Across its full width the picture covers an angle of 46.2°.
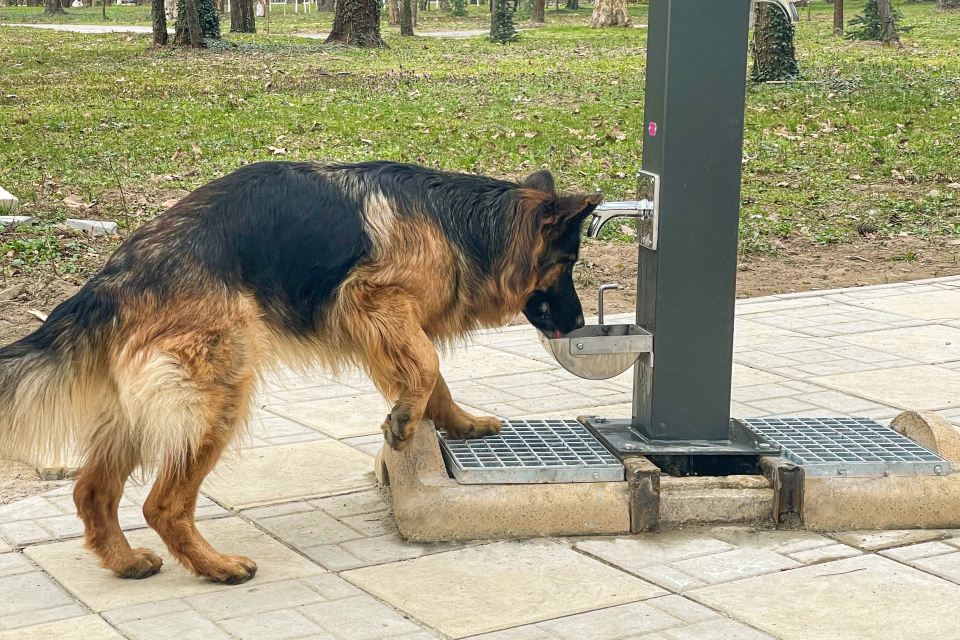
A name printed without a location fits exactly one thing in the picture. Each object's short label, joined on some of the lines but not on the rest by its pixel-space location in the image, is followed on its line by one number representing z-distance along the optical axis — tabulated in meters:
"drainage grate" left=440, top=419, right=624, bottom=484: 4.40
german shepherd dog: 3.84
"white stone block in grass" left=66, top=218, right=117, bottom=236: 9.06
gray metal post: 4.32
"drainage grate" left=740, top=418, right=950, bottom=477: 4.48
